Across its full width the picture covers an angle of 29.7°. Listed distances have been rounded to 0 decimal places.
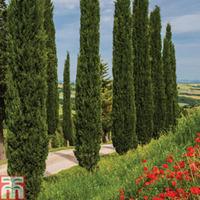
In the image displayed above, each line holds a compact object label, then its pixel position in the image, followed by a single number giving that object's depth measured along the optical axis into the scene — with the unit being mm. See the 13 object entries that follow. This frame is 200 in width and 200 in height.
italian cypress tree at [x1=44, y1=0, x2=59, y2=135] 32781
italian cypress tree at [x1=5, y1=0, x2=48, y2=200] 13570
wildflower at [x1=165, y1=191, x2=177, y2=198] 7171
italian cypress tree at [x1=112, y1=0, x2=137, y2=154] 23250
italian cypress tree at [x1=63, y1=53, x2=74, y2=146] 43969
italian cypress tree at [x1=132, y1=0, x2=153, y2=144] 26875
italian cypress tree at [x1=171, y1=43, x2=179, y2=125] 39831
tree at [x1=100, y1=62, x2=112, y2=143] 47500
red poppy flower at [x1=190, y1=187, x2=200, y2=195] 6870
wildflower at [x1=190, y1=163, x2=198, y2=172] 8295
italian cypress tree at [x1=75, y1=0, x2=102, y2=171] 19516
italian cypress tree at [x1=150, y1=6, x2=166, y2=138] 32438
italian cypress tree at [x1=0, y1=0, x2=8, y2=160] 24578
